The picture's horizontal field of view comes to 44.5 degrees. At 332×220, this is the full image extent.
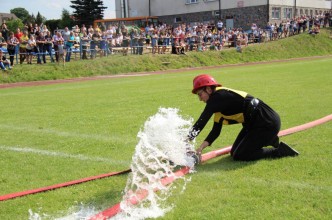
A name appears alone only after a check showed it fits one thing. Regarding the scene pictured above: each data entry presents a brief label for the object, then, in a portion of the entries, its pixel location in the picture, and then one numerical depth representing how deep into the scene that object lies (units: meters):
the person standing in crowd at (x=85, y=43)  28.47
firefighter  5.63
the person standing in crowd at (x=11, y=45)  24.48
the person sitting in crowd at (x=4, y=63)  24.14
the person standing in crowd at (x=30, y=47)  25.22
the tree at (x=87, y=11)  72.75
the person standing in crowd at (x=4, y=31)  26.00
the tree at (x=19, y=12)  139.25
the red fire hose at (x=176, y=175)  4.31
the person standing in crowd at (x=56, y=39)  26.08
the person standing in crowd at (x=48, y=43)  25.83
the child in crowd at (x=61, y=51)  26.30
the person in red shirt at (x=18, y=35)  25.42
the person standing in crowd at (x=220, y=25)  42.86
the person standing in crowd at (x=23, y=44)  25.16
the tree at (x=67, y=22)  81.62
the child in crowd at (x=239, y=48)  38.84
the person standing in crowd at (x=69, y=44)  27.60
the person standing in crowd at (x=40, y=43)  25.81
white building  52.78
